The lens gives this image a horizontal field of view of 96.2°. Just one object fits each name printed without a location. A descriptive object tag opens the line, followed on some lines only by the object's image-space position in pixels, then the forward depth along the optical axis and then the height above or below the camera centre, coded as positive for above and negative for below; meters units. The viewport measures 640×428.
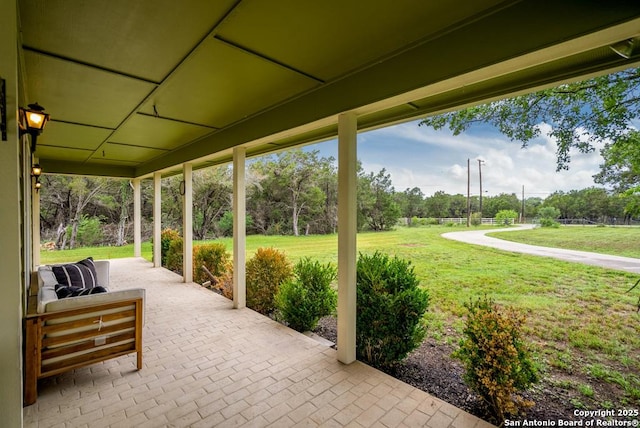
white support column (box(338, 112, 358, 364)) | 3.17 -0.30
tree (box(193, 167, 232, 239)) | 15.04 +0.94
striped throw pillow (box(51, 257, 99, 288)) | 4.02 -0.87
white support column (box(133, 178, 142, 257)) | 9.84 +0.01
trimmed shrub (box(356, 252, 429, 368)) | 3.07 -1.06
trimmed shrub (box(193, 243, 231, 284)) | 7.07 -1.15
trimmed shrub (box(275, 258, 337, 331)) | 4.17 -1.22
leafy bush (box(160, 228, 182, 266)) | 8.88 -0.82
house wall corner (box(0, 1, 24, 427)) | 1.63 -0.16
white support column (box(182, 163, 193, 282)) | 6.73 -0.33
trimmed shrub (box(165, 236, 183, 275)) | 8.17 -1.18
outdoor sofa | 2.57 -1.12
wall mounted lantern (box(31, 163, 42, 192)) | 6.12 +0.93
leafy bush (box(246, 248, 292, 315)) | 5.04 -1.11
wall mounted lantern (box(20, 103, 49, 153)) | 2.75 +0.94
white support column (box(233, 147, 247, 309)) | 5.00 -0.33
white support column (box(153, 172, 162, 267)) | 8.39 -0.20
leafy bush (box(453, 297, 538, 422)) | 2.28 -1.21
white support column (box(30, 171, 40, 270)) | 7.39 -0.39
